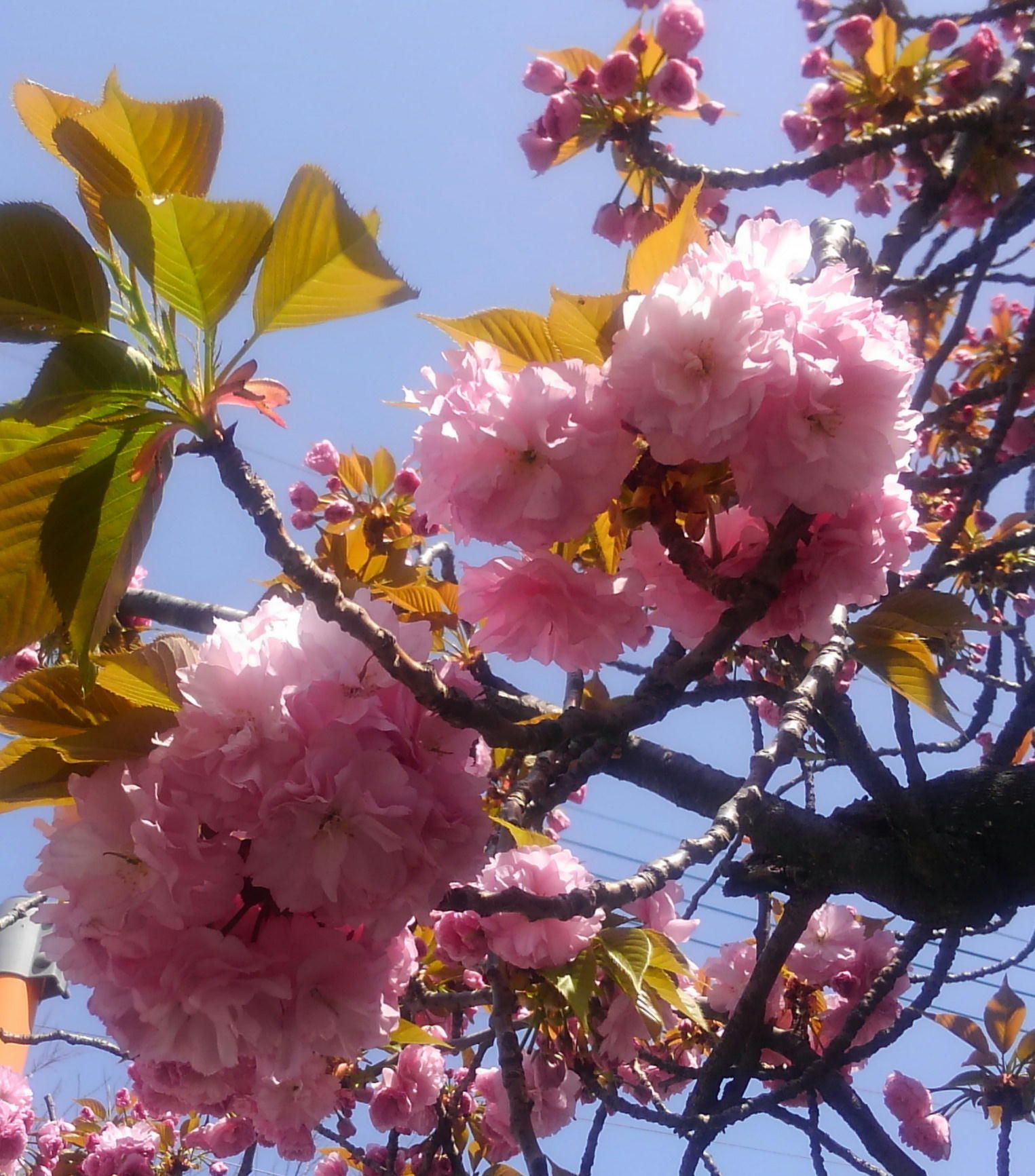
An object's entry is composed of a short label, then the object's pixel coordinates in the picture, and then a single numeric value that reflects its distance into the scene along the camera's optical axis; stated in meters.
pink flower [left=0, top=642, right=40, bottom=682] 2.32
